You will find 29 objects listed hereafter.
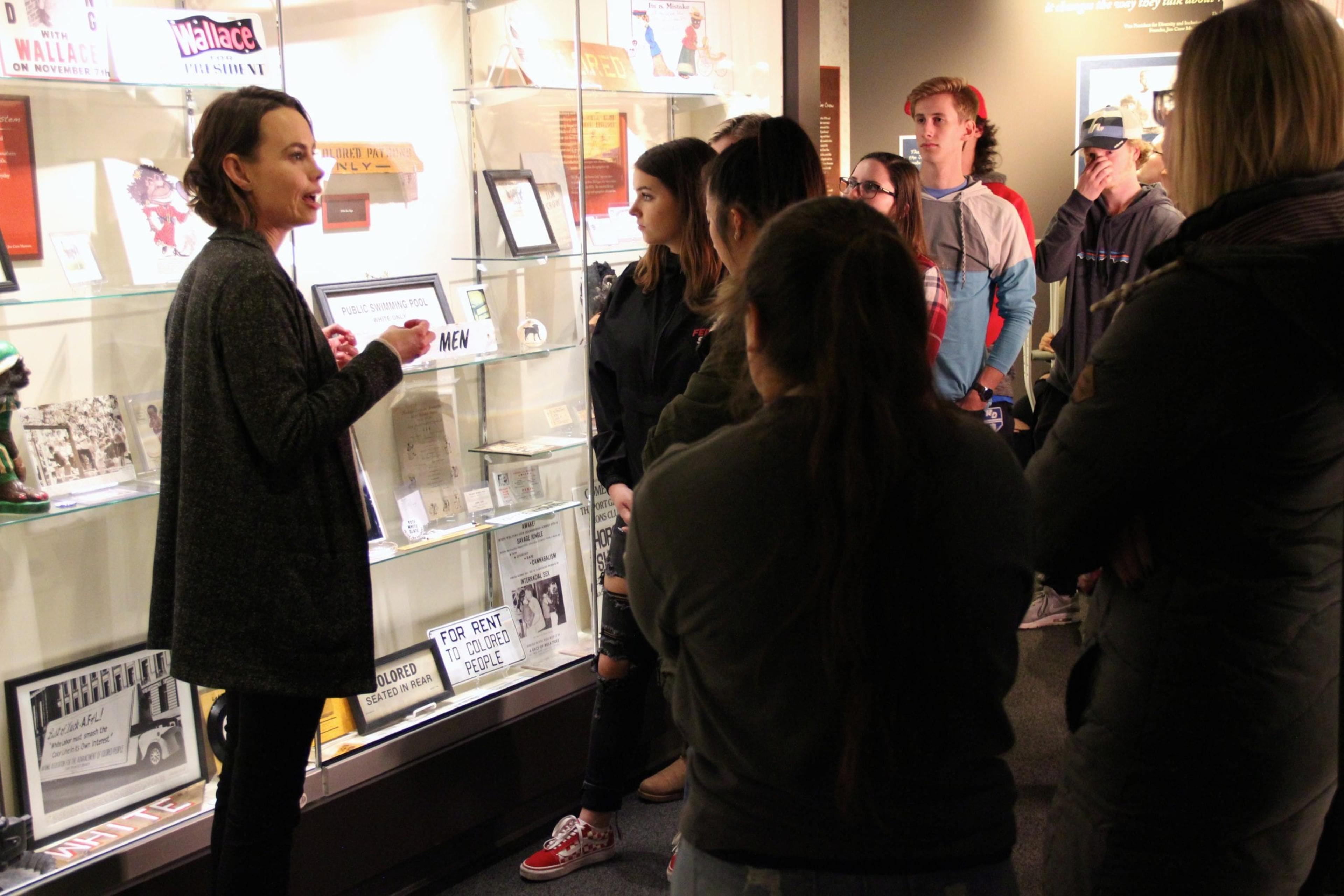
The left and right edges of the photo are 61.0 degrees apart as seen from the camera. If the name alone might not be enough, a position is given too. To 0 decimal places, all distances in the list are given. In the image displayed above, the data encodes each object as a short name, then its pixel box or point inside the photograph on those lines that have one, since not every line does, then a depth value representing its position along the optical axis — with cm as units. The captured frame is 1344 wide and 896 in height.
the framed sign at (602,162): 343
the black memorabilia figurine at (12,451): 214
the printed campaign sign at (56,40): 215
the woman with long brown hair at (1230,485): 129
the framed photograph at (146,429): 243
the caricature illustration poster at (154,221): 241
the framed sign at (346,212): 286
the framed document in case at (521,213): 324
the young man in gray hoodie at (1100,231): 392
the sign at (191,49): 232
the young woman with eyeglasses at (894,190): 311
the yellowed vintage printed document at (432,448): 306
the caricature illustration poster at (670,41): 349
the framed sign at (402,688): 289
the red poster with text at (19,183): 223
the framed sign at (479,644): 316
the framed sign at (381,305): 282
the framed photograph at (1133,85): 541
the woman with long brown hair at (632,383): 265
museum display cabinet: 231
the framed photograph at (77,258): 233
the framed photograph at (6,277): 219
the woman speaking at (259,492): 192
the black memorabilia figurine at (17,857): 217
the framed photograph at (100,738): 229
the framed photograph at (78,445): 228
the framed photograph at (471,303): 320
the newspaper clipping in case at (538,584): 336
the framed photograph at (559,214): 338
